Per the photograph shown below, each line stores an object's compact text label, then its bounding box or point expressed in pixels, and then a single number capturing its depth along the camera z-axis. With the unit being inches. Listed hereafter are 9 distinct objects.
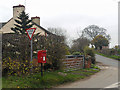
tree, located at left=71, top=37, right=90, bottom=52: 1075.3
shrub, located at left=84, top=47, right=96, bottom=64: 746.2
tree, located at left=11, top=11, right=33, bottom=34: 694.0
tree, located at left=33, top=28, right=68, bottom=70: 368.1
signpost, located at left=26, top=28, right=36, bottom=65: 287.9
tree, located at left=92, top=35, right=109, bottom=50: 2018.9
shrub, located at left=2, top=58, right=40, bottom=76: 283.5
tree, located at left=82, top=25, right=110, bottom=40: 2453.4
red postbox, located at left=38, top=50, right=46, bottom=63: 301.0
